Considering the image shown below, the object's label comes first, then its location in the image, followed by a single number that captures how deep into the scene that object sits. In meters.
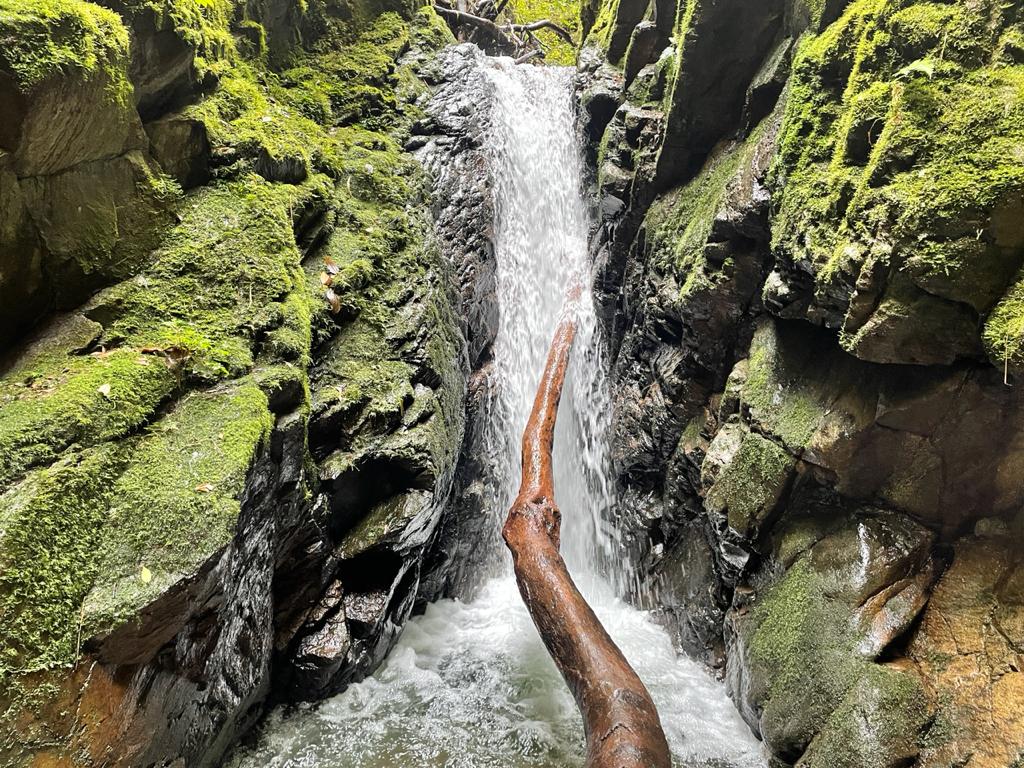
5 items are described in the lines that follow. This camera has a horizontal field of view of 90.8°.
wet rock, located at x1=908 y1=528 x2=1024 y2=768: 3.00
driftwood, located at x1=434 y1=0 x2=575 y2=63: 14.06
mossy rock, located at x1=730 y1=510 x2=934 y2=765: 3.65
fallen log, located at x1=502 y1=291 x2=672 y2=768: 3.50
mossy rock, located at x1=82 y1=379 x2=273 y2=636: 2.82
